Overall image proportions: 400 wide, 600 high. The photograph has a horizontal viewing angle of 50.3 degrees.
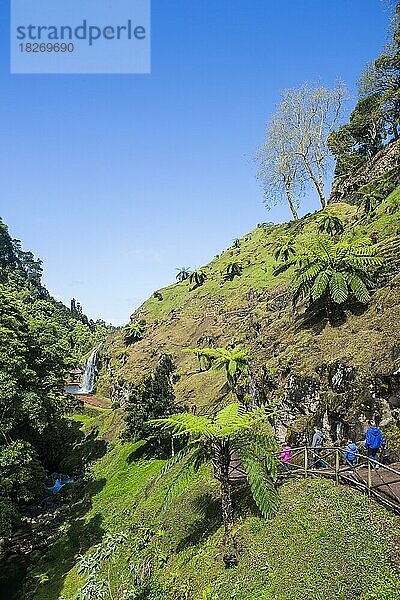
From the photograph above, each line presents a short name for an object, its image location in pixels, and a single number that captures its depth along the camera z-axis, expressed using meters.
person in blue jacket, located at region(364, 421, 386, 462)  8.58
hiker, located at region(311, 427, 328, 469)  9.50
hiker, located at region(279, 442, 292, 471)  9.34
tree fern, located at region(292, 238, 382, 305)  12.58
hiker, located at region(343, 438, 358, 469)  8.71
